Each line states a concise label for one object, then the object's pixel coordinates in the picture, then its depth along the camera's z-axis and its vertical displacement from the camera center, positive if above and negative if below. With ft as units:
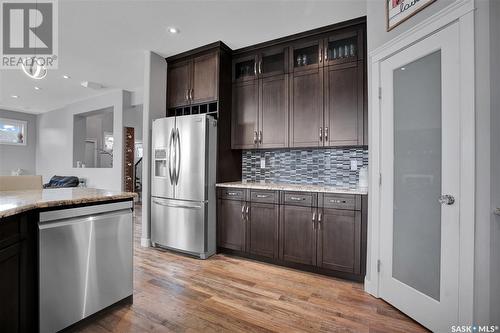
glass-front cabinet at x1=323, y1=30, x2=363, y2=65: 8.86 +4.72
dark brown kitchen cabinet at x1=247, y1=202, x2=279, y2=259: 9.34 -2.60
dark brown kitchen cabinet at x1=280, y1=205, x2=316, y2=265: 8.61 -2.59
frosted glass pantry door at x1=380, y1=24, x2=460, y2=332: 5.10 -0.34
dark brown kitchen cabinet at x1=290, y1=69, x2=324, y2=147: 9.50 +2.41
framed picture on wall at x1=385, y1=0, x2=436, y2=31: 5.74 +4.11
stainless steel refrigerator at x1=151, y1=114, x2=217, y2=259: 9.93 -0.80
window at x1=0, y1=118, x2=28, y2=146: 22.72 +3.44
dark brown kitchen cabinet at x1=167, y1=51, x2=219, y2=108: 10.83 +4.23
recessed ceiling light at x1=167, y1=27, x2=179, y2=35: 9.52 +5.62
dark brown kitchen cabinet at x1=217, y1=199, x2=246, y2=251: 10.06 -2.57
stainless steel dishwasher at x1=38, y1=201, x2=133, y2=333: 4.78 -2.21
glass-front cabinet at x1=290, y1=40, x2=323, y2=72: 9.68 +4.85
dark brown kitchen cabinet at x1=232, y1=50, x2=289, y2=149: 10.24 +2.75
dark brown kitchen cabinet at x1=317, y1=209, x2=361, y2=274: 7.89 -2.57
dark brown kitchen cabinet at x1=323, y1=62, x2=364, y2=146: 8.82 +2.39
